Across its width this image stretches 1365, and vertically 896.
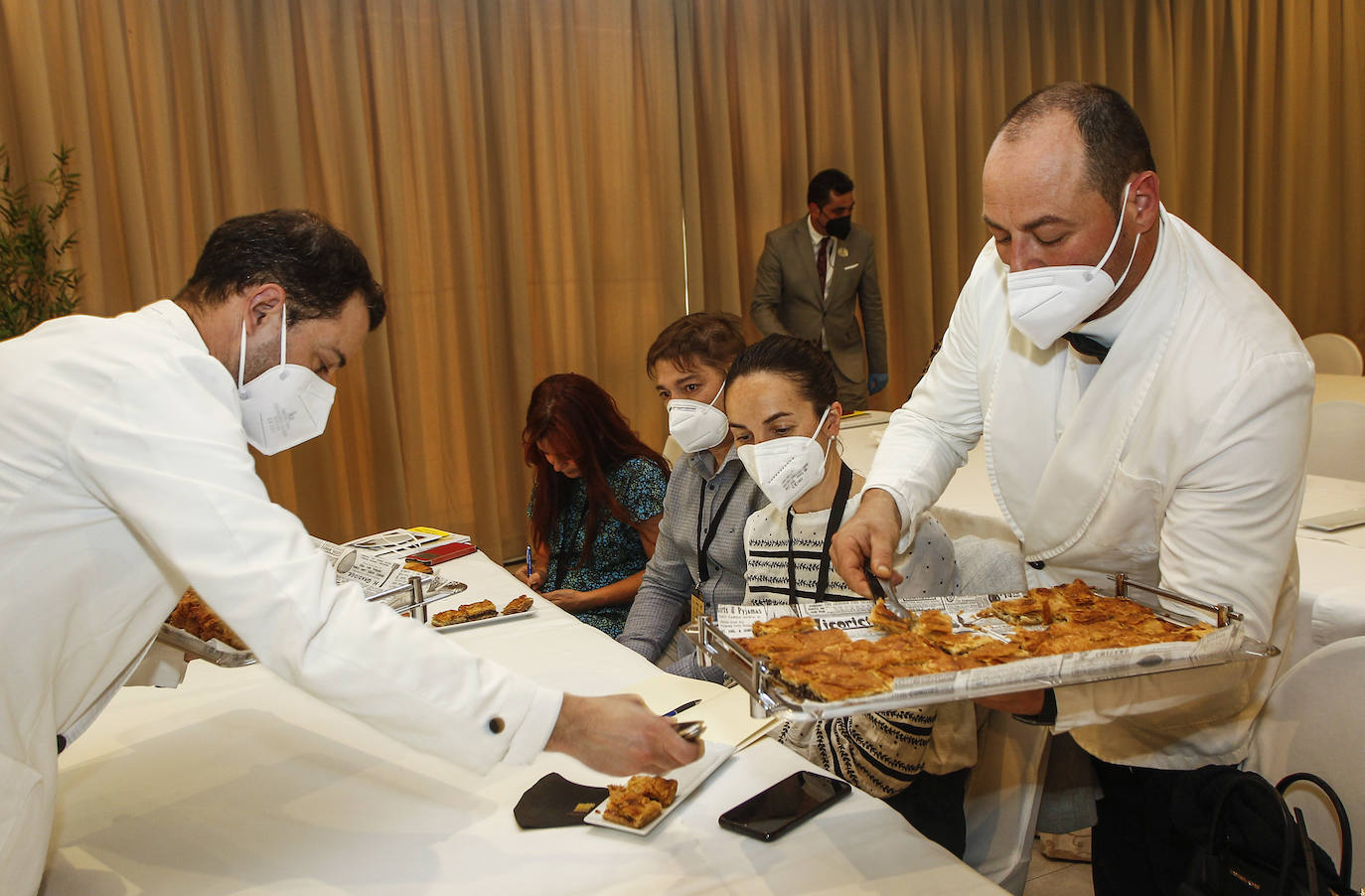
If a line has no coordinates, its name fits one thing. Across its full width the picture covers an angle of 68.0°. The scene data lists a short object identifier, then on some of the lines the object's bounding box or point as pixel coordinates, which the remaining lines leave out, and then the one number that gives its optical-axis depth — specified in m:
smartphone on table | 1.33
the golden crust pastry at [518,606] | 2.34
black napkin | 1.40
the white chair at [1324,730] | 1.42
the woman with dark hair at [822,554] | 1.69
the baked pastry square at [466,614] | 2.29
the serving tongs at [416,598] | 2.16
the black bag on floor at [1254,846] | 1.23
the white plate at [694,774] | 1.37
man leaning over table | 1.20
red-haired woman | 2.91
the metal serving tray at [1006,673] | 1.10
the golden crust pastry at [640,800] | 1.35
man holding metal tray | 1.37
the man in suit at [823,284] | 5.80
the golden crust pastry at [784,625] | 1.37
